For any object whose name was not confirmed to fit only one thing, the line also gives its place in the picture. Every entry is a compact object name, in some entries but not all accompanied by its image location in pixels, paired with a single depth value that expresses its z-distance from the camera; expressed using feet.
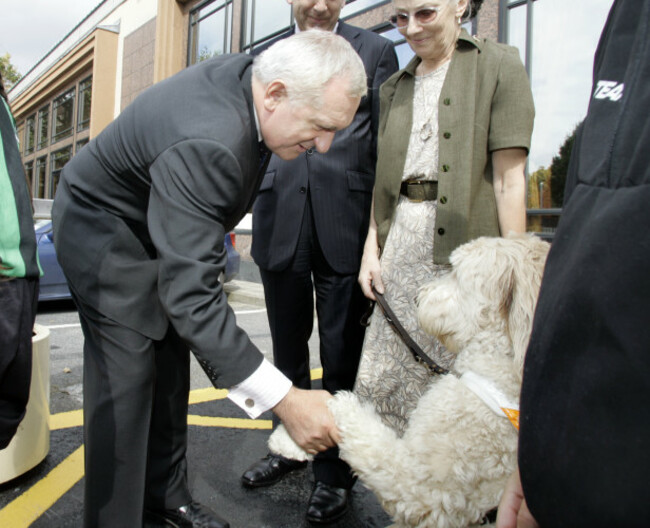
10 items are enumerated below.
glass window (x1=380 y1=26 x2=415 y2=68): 28.02
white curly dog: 5.24
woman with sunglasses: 6.51
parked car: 23.95
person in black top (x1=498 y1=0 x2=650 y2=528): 1.90
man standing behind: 8.07
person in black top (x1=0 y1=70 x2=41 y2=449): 5.83
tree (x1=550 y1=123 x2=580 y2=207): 23.72
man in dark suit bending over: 5.08
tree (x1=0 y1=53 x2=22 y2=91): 89.30
